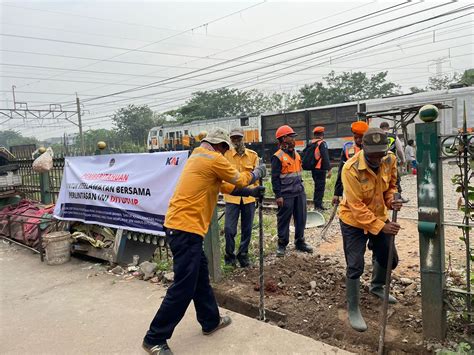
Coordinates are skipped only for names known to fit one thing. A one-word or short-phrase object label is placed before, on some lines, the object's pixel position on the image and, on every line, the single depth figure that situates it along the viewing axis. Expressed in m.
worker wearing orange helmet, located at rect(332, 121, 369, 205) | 4.91
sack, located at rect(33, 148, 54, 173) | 7.39
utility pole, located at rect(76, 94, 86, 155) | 33.81
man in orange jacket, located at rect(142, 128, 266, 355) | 3.02
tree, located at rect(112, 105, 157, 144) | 61.62
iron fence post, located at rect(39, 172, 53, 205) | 8.21
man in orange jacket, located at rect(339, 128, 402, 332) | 3.08
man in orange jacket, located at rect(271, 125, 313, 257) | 5.33
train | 16.77
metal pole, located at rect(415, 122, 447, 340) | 2.82
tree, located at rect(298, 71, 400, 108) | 43.44
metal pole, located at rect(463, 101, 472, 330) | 2.73
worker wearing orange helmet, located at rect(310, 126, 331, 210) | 8.27
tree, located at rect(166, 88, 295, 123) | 50.28
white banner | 4.76
